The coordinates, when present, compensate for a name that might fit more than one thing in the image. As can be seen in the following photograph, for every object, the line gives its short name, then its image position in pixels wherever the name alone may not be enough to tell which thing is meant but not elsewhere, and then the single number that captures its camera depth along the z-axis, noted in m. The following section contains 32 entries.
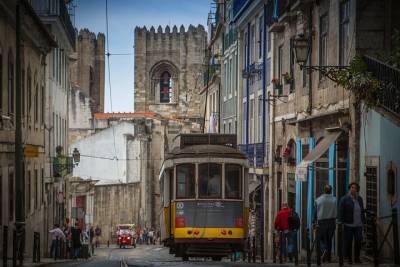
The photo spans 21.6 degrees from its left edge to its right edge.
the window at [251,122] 41.88
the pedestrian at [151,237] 65.86
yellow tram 25.62
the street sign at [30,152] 24.14
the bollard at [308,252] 20.28
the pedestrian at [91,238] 47.72
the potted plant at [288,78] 31.08
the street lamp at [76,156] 47.38
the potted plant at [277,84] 33.34
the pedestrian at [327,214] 20.89
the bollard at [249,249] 27.70
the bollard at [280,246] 23.74
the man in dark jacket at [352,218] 19.64
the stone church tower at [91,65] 97.44
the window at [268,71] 37.47
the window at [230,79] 49.26
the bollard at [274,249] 25.25
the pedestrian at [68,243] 35.69
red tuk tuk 58.35
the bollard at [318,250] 20.05
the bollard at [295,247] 21.76
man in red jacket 24.38
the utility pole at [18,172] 22.00
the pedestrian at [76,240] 35.34
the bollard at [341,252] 19.30
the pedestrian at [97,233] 58.58
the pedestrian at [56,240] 32.28
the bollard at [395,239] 17.03
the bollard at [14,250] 20.50
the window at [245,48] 43.91
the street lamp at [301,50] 24.00
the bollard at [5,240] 19.85
